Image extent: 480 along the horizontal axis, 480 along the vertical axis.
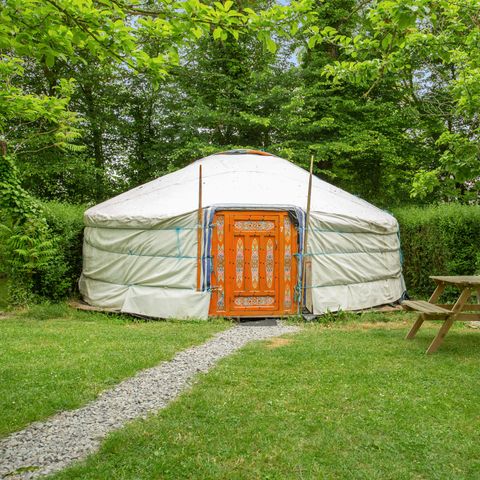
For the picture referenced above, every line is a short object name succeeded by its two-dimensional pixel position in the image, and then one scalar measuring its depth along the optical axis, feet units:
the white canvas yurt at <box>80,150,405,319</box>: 22.08
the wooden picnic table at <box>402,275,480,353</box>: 15.07
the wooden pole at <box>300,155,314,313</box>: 22.44
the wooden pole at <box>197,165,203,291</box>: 21.85
